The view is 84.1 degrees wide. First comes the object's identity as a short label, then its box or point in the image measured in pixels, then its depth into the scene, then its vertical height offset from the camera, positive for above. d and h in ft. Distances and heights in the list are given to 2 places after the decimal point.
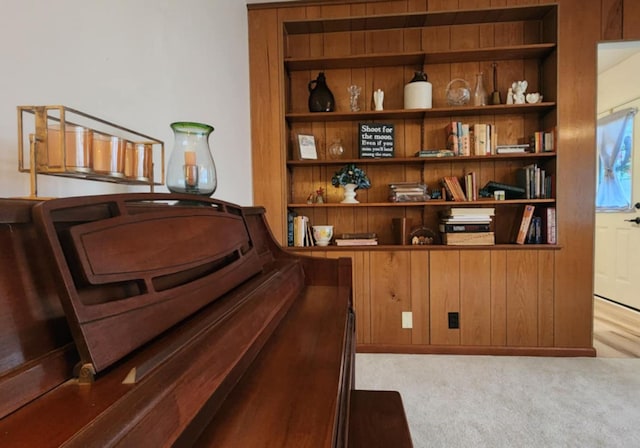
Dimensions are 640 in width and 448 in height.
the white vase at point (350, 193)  8.52 +0.51
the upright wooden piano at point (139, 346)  1.26 -0.63
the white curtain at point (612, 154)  11.35 +2.01
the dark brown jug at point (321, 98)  8.45 +2.78
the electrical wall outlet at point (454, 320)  8.13 -2.44
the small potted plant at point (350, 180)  8.50 +0.82
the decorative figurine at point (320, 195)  8.81 +0.48
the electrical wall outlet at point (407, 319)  8.21 -2.44
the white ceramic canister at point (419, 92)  8.15 +2.80
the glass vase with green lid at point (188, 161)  3.50 +0.53
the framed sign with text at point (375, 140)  8.46 +1.77
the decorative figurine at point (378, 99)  8.40 +2.72
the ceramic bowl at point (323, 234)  8.47 -0.48
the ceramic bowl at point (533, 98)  8.03 +2.62
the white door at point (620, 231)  10.92 -0.60
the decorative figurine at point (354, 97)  8.64 +2.87
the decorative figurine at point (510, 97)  8.13 +2.68
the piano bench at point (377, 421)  3.08 -1.99
